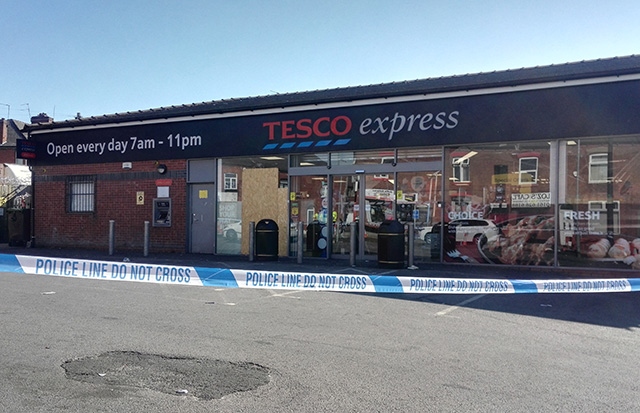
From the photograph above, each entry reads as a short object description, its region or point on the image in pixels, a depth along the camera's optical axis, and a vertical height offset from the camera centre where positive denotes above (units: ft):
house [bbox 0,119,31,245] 68.69 +0.46
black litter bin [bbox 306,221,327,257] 53.49 -2.77
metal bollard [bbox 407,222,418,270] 45.50 -2.85
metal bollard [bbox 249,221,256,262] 50.44 -2.77
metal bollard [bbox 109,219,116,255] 56.95 -2.84
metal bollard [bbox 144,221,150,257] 55.42 -3.03
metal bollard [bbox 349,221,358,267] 47.09 -3.03
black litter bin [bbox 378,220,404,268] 45.16 -2.77
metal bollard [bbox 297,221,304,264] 49.32 -2.89
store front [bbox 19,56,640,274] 43.52 +3.68
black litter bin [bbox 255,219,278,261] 50.29 -2.75
